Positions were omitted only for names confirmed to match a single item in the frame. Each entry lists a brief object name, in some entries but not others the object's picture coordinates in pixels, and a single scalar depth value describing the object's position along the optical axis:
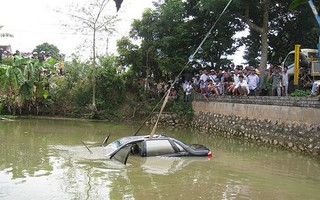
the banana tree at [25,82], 23.06
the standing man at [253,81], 18.86
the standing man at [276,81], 17.78
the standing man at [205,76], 22.56
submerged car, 11.09
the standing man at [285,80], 17.69
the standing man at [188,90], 24.38
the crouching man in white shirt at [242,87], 19.08
